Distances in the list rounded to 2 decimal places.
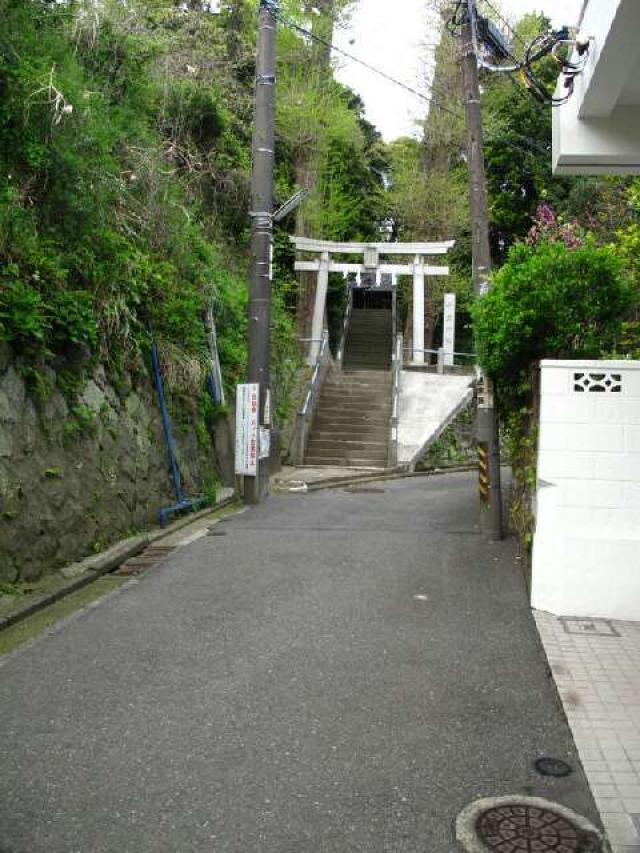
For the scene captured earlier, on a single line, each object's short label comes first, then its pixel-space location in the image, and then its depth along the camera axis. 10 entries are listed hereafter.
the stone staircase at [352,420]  19.30
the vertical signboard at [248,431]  12.85
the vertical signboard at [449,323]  25.30
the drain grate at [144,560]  8.19
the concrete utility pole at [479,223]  10.30
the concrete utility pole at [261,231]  13.12
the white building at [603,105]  5.71
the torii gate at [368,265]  23.59
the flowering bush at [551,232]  9.77
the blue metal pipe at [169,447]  10.59
